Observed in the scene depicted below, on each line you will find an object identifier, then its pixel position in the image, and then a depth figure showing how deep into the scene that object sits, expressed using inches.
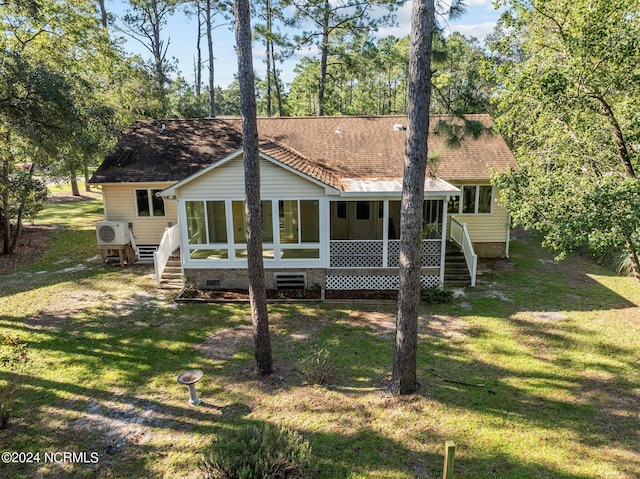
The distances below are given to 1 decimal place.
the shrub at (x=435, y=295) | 458.3
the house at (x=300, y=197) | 466.6
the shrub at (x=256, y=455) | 194.1
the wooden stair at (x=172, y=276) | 509.7
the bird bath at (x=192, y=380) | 259.4
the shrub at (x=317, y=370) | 295.1
